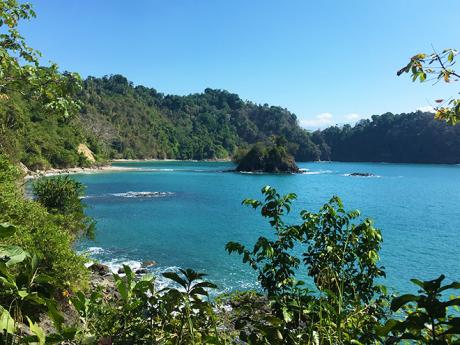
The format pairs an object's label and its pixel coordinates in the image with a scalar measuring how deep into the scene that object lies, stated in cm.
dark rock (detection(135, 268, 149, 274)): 2166
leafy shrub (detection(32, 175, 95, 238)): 1954
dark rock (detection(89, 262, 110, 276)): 2003
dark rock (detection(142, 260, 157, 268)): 2355
